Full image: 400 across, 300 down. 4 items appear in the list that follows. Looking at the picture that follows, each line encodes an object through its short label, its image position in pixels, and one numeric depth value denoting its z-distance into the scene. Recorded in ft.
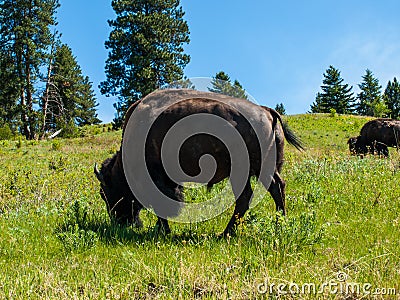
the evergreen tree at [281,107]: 326.32
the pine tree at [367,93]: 293.31
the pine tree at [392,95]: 291.38
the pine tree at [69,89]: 179.52
